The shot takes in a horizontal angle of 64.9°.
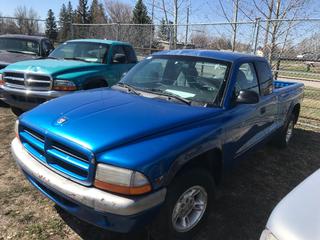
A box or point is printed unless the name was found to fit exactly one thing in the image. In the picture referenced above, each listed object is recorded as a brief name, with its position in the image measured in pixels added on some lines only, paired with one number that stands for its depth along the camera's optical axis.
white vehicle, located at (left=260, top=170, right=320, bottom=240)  1.39
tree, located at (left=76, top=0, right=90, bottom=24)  47.03
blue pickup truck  1.91
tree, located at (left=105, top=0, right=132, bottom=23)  34.62
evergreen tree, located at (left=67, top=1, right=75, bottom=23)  48.80
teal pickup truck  4.59
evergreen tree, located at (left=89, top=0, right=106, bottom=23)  38.58
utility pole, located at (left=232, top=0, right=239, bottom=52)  7.49
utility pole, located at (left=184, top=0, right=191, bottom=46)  8.46
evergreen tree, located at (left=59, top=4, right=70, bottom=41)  49.63
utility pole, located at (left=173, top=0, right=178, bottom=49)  9.21
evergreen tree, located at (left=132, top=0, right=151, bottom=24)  34.69
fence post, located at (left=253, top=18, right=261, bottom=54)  6.58
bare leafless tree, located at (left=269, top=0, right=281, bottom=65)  7.05
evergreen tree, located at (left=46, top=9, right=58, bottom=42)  31.12
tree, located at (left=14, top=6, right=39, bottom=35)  20.14
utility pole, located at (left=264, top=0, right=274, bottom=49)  7.03
